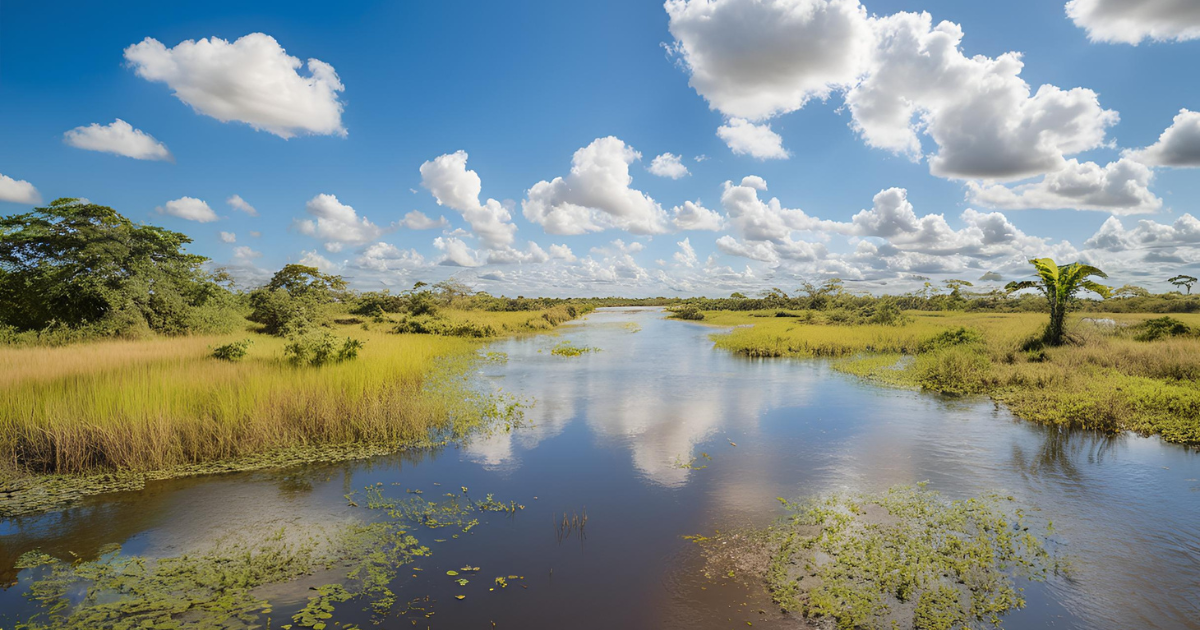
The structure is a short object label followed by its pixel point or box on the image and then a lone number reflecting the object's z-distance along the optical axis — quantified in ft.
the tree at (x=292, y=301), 83.05
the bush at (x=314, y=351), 45.80
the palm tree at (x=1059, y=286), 54.03
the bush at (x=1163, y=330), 58.59
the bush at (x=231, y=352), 46.34
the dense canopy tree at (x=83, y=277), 65.00
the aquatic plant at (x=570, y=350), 84.94
